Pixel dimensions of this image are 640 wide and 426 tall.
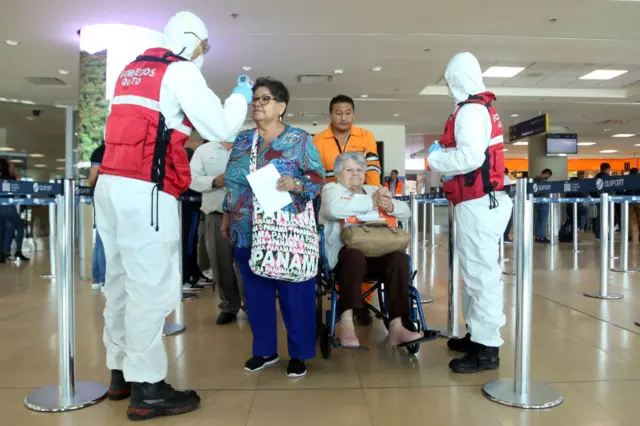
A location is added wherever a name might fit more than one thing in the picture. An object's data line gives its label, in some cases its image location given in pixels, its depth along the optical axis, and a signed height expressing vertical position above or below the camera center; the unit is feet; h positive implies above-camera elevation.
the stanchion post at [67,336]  6.66 -1.73
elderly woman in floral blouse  7.72 +0.06
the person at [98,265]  16.22 -1.87
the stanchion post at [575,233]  26.07 -1.51
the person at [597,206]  30.36 +0.26
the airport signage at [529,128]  39.55 +6.73
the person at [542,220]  32.90 -0.98
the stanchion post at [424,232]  29.60 -1.62
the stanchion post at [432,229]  28.20 -1.29
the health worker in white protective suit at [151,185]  6.01 +0.30
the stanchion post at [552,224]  26.94 -1.09
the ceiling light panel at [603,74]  31.22 +8.46
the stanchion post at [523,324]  6.71 -1.62
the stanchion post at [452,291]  9.85 -1.70
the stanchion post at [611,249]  21.64 -2.30
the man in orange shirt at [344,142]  10.96 +1.48
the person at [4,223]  23.42 -0.61
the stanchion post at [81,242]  19.14 -1.34
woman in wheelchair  8.52 -0.84
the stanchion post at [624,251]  18.83 -1.80
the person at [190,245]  15.66 -1.18
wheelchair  8.39 -1.90
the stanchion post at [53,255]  18.58 -1.85
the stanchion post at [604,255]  13.99 -1.46
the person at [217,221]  11.37 -0.31
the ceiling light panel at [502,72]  30.27 +8.43
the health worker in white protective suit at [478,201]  7.73 +0.08
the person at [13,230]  23.47 -0.95
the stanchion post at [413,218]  13.85 -0.35
